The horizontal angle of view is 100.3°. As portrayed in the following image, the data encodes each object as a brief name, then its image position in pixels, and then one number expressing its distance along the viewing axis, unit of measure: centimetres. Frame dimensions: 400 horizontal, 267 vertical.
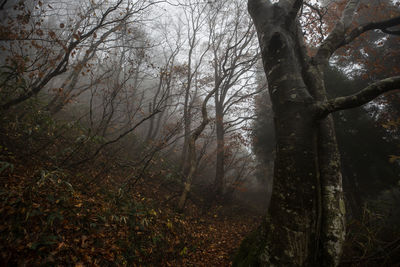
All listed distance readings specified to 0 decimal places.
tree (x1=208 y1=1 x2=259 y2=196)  864
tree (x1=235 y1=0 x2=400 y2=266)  185
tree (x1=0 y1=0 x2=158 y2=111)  378
